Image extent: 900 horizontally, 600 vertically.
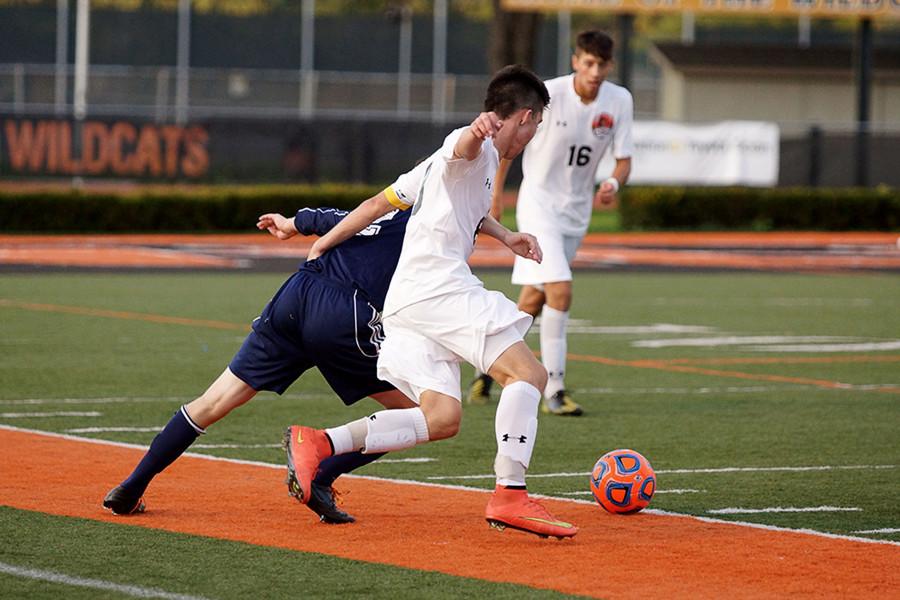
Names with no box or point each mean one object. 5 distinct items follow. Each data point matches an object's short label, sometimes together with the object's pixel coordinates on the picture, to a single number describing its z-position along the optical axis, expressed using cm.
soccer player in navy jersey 1391
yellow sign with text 6619
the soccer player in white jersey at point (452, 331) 1323
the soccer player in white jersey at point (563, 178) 2219
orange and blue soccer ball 1469
